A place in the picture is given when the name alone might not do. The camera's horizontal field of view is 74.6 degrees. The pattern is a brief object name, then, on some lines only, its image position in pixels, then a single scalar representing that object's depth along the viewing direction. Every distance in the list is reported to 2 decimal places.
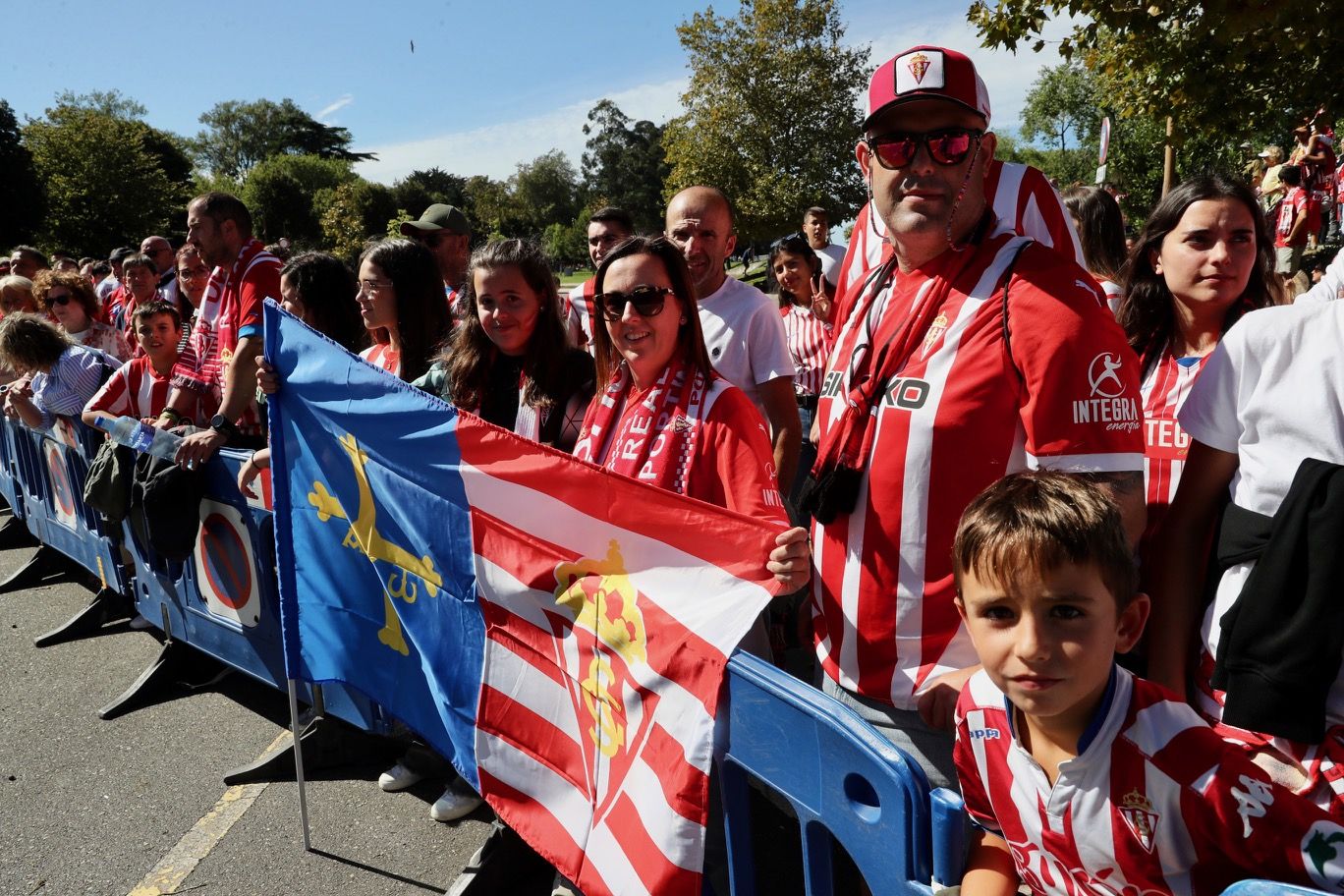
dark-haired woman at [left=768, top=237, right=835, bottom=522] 6.45
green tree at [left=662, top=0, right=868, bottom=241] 35.00
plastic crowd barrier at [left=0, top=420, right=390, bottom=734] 3.99
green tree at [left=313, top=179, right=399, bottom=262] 50.97
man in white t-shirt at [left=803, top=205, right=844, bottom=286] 8.34
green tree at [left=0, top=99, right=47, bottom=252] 40.53
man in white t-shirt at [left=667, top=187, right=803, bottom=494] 3.79
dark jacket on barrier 4.14
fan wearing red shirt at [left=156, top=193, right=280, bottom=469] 4.88
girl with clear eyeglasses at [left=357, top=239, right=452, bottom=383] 3.92
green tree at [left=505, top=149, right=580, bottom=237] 94.19
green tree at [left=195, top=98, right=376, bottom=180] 102.81
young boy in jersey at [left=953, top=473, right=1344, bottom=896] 1.18
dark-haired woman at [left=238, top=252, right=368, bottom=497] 4.33
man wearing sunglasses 1.63
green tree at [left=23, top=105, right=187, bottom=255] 45.47
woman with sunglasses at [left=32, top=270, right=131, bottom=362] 7.48
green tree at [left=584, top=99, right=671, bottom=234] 84.56
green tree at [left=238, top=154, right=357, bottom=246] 60.00
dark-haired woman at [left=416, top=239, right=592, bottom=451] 3.25
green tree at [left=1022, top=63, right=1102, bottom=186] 64.31
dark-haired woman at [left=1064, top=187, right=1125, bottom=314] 3.67
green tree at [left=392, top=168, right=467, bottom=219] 66.56
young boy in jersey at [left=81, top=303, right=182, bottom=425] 5.19
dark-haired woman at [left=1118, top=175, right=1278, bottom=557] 2.36
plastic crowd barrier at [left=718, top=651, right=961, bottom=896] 1.42
